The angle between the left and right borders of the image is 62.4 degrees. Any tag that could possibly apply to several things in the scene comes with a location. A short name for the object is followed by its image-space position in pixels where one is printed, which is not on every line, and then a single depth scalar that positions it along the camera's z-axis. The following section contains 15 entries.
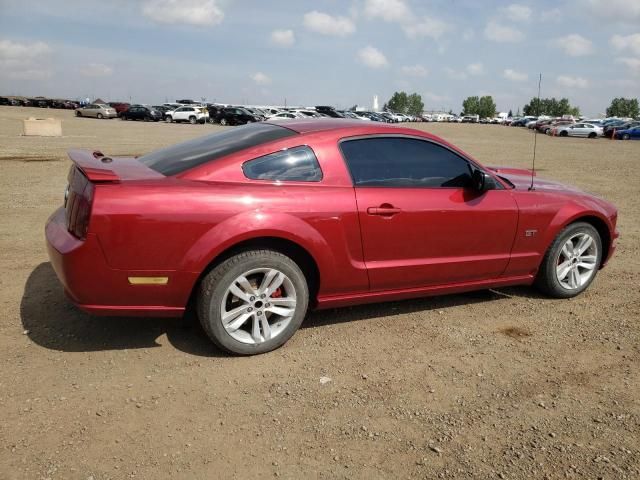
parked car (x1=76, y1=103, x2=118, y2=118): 51.72
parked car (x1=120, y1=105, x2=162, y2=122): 49.66
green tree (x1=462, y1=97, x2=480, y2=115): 175.73
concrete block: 22.08
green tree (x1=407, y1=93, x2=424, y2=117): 178.23
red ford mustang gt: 3.14
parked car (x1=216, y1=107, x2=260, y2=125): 41.50
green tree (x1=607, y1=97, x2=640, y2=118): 148.25
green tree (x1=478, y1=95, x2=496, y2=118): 168.25
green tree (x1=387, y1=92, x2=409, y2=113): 177.12
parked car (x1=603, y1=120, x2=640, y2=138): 43.94
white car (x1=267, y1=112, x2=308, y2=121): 40.53
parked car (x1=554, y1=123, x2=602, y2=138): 44.62
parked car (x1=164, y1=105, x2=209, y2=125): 47.19
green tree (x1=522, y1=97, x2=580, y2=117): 141.62
